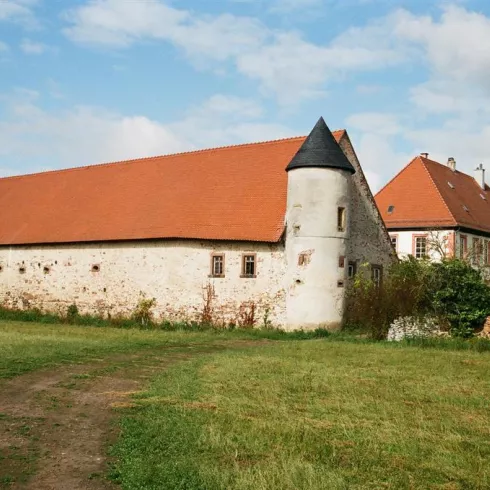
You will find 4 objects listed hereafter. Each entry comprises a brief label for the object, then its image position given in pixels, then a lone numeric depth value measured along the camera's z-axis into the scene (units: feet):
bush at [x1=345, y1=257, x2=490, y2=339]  71.36
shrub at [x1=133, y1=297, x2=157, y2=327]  88.79
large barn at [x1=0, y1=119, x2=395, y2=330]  82.23
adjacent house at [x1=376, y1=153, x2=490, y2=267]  115.55
